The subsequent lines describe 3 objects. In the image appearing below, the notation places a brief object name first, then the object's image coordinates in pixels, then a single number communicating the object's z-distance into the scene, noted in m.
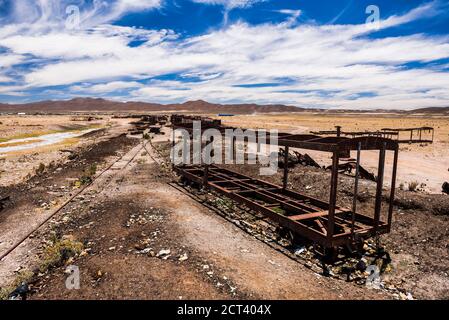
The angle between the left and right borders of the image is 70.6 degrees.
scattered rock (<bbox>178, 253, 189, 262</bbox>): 6.21
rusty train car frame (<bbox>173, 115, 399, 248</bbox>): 6.33
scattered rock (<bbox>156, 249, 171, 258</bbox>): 6.39
